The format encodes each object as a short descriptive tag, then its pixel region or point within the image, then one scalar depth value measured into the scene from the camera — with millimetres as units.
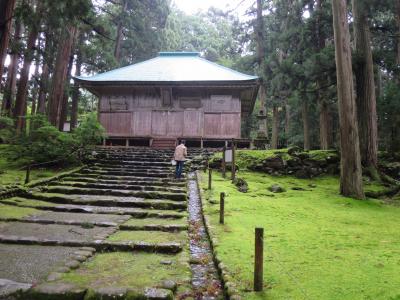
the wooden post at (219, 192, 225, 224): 6129
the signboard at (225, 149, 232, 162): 11103
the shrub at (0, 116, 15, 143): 13178
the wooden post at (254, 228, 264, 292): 3260
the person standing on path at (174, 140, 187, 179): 11383
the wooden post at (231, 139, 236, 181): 10883
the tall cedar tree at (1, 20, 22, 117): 17625
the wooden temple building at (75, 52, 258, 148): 17734
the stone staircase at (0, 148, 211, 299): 3809
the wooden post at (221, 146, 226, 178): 11826
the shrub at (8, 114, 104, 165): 12469
